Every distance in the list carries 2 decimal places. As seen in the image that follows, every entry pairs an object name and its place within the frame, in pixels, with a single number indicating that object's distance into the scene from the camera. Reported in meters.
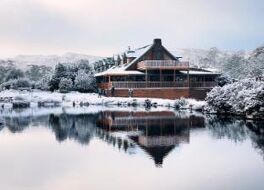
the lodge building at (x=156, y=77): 77.31
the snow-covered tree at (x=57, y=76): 85.44
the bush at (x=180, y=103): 64.31
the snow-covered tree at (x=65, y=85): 82.12
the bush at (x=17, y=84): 89.44
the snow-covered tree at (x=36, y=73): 155.04
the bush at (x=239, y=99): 45.69
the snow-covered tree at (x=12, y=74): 100.06
